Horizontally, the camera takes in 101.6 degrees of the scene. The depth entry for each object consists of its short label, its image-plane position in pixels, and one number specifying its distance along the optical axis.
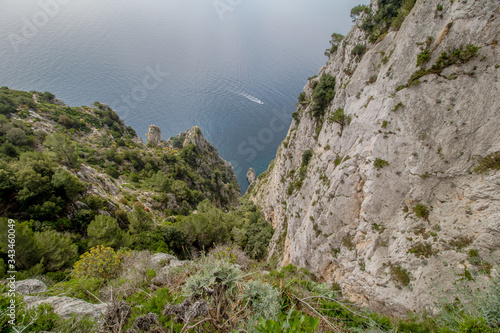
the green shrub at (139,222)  24.44
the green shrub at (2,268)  12.20
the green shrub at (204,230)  25.31
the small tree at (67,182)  21.97
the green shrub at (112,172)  40.06
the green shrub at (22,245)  13.88
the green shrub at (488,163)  9.48
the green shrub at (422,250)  10.41
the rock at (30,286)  8.96
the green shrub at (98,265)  12.09
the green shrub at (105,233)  18.62
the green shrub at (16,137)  30.83
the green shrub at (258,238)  29.73
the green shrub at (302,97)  36.19
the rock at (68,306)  6.10
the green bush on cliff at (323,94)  25.06
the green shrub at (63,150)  30.91
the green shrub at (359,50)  21.00
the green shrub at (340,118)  18.76
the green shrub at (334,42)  30.76
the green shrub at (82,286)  8.68
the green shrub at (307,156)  26.70
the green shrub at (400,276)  10.74
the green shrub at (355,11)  27.19
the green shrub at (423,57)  12.69
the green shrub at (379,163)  13.36
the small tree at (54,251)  15.01
